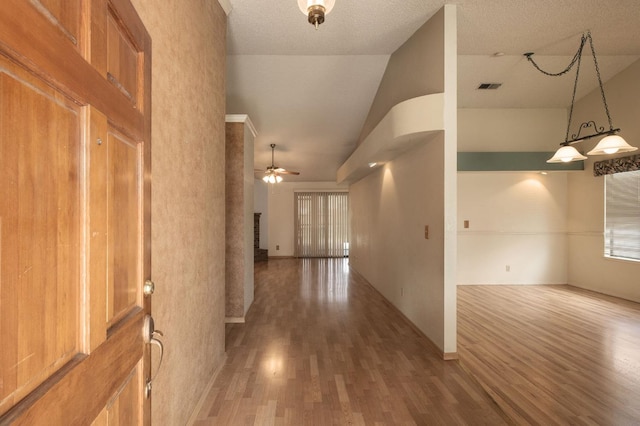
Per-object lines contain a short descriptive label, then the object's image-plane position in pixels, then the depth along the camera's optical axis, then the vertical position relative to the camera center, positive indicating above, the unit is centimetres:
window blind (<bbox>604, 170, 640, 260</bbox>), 491 -4
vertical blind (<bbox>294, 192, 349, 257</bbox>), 1030 -41
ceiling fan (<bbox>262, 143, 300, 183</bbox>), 643 +89
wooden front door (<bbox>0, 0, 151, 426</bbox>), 56 +0
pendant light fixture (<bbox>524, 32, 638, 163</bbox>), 339 +81
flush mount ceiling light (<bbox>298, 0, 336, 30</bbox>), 180 +125
